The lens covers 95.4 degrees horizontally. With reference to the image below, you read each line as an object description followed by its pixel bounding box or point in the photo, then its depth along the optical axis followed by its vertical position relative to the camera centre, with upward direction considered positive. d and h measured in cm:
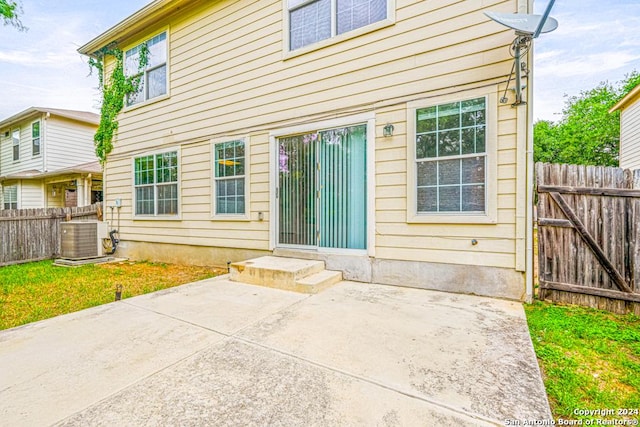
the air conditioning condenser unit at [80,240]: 686 -71
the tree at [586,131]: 1991 +582
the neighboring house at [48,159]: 1199 +230
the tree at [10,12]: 642 +452
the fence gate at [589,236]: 316 -30
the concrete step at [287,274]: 400 -96
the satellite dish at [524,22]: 295 +192
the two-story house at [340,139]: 363 +115
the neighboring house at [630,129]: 1034 +305
